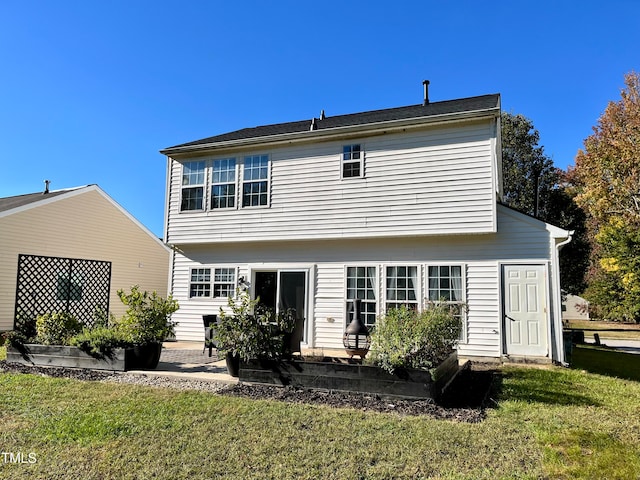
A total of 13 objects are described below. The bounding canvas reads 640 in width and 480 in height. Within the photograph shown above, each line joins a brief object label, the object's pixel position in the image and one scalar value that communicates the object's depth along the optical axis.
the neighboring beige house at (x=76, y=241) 13.30
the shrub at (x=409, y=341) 5.16
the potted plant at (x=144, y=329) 7.01
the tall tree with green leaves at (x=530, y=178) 20.55
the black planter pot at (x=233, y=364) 6.38
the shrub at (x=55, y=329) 7.62
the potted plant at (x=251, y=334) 5.88
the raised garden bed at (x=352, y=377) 5.05
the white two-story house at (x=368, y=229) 8.73
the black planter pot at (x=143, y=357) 6.91
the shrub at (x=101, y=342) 6.96
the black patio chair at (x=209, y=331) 8.52
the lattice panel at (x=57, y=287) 11.23
